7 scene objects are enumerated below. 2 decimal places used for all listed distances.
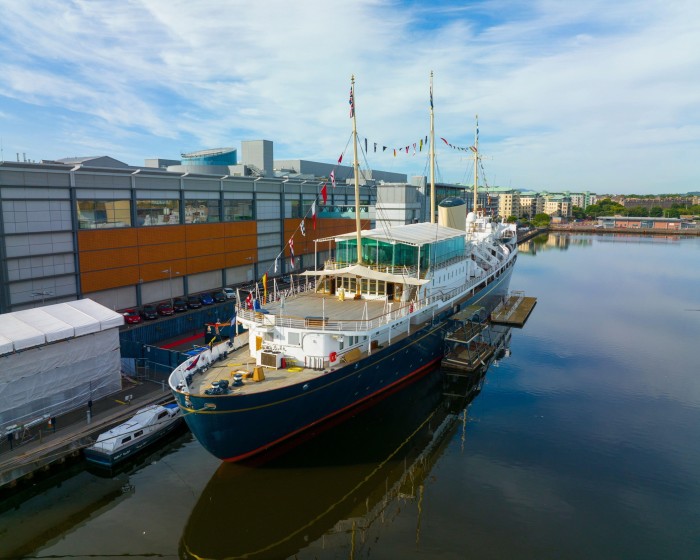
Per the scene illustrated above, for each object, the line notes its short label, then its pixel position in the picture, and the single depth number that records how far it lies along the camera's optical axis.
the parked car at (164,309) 39.21
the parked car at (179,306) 40.46
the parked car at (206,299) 43.09
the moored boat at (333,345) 20.22
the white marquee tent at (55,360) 21.02
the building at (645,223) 175.50
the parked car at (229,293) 45.43
